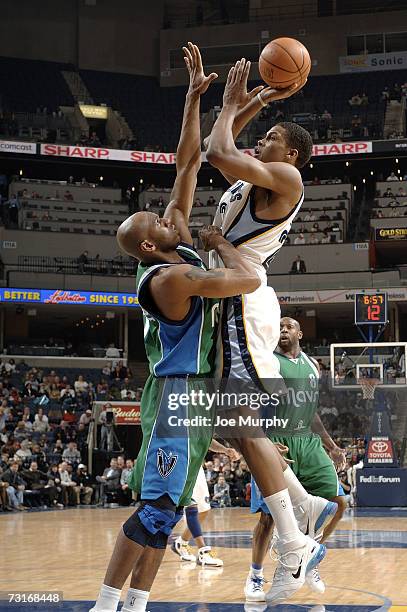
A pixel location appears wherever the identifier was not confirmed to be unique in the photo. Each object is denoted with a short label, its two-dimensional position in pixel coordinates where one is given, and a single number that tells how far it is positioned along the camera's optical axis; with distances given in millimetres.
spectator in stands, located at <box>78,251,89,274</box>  33094
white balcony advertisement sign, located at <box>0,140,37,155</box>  35594
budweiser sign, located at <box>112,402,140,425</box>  25391
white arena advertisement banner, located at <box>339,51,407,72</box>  40062
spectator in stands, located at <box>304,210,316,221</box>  35469
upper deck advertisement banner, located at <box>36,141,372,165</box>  36062
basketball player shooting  5086
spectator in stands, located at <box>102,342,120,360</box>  31469
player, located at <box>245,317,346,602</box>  7266
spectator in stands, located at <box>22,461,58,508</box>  19938
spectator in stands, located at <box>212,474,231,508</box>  20906
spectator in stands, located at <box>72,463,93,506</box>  21000
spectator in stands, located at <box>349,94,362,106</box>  39350
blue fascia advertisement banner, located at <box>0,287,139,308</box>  31391
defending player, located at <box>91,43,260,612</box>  4574
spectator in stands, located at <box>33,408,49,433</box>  23703
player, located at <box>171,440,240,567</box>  9227
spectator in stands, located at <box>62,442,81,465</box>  21594
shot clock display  21609
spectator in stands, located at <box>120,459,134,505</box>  20641
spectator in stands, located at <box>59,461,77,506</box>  20266
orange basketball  5402
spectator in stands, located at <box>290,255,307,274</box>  32750
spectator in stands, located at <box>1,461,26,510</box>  19188
